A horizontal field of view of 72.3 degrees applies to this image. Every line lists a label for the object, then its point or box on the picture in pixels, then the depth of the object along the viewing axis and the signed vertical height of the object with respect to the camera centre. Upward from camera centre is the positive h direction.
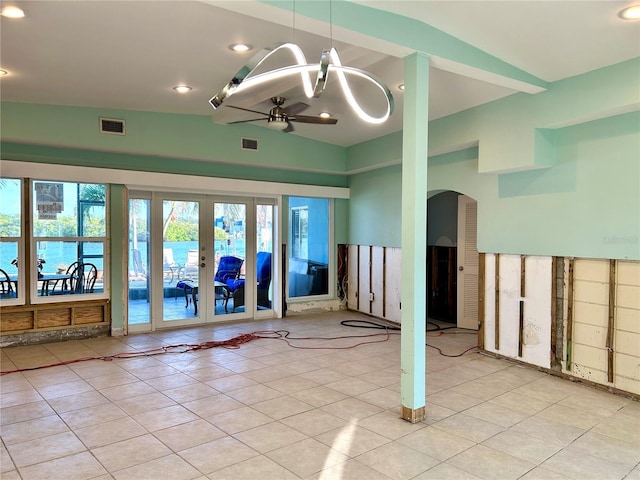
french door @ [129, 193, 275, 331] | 6.65 -0.50
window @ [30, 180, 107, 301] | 5.84 -0.13
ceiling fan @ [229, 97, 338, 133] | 4.92 +1.29
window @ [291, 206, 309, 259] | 8.12 -0.04
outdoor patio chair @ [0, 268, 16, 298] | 5.63 -0.73
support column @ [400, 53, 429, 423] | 3.63 -0.02
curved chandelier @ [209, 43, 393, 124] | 2.47 +0.95
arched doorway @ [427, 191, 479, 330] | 7.06 -0.51
